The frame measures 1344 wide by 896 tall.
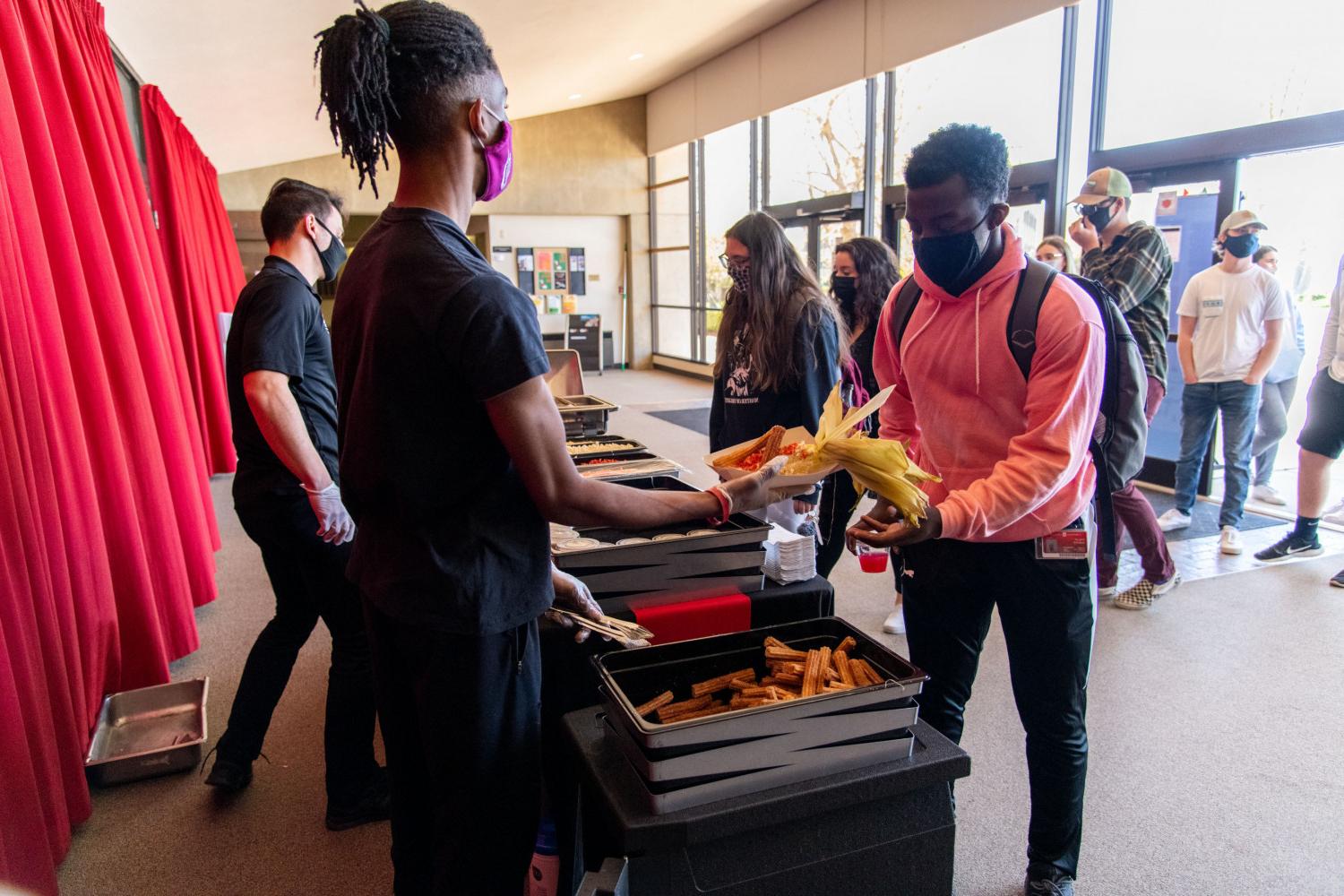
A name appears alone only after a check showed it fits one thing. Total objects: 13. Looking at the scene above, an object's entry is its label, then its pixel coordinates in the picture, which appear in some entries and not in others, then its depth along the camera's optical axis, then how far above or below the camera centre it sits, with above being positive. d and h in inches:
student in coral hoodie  61.1 -15.8
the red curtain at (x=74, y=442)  77.5 -17.9
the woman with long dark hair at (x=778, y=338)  110.7 -8.3
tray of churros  49.4 -27.1
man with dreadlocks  45.4 -9.0
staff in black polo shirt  85.7 -21.6
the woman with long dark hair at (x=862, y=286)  146.1 -2.2
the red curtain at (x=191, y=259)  216.5 +9.4
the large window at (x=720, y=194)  445.1 +45.2
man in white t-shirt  179.2 -17.5
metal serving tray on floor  98.7 -55.3
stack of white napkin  75.9 -25.9
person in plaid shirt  144.6 -3.2
